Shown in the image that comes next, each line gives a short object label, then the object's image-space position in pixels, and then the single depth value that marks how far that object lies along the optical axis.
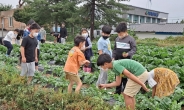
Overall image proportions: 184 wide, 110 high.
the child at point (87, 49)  6.95
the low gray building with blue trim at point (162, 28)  38.34
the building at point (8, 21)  32.69
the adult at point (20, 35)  10.37
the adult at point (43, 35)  13.97
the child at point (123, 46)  4.87
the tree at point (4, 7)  39.74
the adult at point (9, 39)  9.64
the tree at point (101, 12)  24.75
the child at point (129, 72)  3.63
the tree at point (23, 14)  32.50
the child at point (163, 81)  4.13
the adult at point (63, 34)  14.61
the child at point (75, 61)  4.54
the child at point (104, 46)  5.34
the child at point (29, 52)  5.21
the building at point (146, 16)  55.62
